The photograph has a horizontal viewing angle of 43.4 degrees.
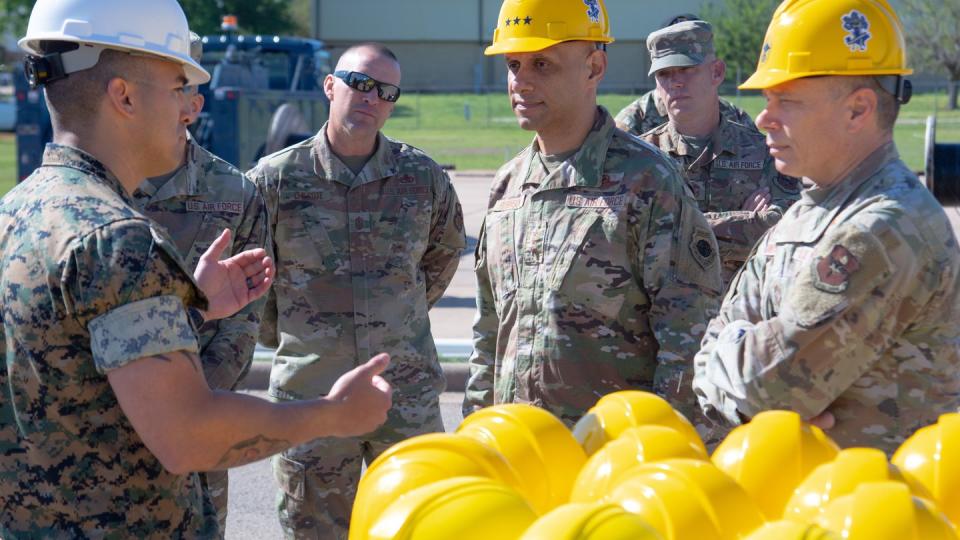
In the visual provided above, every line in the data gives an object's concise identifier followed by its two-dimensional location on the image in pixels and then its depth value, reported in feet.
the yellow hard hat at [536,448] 7.55
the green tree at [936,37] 158.92
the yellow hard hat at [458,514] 6.23
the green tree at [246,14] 196.65
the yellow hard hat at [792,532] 5.82
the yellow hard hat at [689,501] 6.34
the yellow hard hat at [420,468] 6.97
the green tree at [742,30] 169.68
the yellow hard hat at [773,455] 7.15
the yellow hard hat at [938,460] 7.23
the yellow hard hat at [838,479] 6.72
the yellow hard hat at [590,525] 5.84
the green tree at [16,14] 204.23
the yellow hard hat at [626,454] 7.24
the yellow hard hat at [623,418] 8.12
